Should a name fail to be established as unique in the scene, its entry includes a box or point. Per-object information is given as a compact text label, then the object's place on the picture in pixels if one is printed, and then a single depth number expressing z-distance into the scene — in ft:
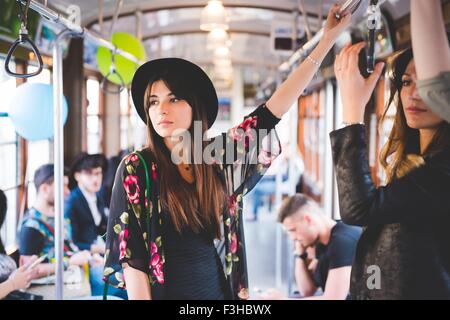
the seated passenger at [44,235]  8.18
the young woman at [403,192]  5.76
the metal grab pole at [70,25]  6.01
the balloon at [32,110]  7.97
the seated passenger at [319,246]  7.83
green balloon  9.06
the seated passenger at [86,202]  8.66
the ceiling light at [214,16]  7.71
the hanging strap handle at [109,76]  8.22
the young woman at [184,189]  6.23
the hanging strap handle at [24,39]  5.53
